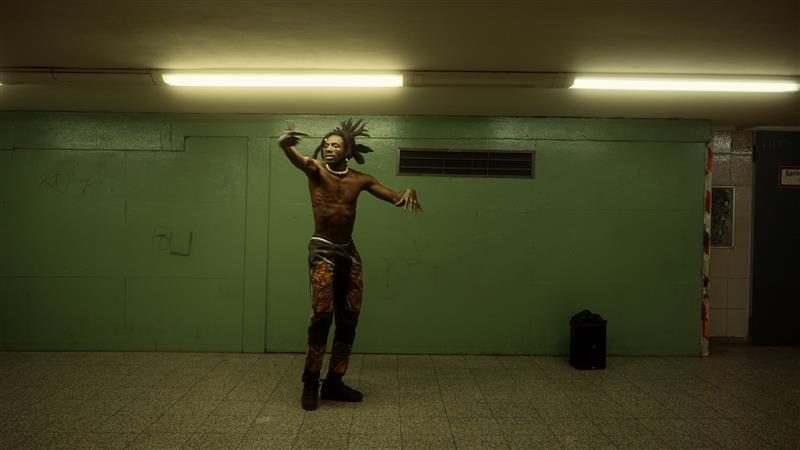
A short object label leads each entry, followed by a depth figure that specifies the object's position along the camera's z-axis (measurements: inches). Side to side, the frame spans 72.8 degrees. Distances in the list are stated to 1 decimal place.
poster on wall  238.4
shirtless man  157.8
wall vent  221.5
